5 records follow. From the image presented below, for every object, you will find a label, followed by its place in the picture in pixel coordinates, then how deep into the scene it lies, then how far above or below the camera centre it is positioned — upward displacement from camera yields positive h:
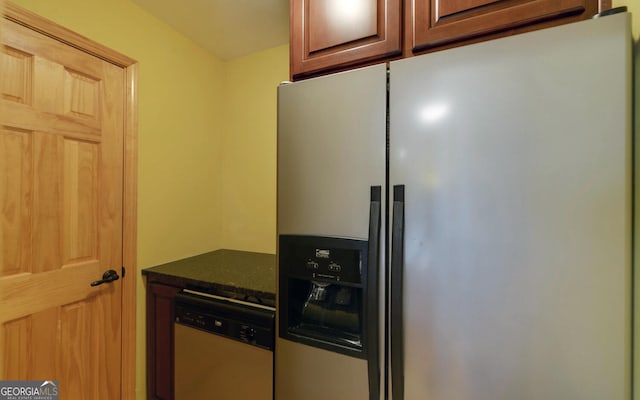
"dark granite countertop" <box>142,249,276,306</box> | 1.29 -0.42
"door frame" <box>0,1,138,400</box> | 1.52 -0.15
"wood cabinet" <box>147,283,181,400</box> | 1.53 -0.83
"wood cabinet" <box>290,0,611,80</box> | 0.82 +0.61
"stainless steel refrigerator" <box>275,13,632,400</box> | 0.67 -0.06
